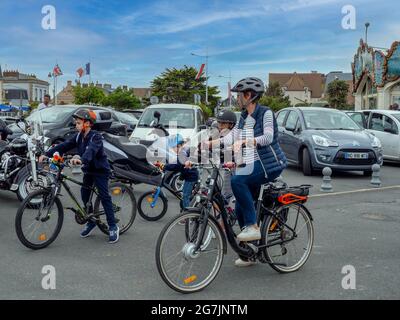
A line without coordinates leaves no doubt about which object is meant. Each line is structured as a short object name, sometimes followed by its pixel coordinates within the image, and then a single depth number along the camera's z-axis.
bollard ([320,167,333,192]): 10.20
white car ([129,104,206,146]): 13.33
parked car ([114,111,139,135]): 16.62
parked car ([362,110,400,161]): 15.34
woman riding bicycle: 4.91
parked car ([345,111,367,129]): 17.06
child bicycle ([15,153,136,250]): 5.79
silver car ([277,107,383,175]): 12.16
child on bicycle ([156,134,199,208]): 7.26
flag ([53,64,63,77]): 37.75
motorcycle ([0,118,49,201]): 8.30
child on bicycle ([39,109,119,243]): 6.17
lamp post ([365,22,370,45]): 34.95
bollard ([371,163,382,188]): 10.98
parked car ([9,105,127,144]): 13.41
